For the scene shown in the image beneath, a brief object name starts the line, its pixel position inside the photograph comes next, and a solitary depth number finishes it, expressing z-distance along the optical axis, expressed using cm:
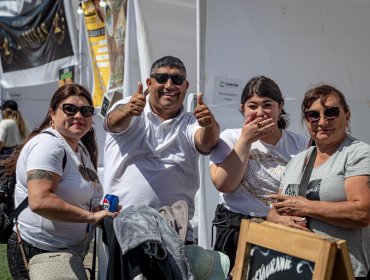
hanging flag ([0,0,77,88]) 820
